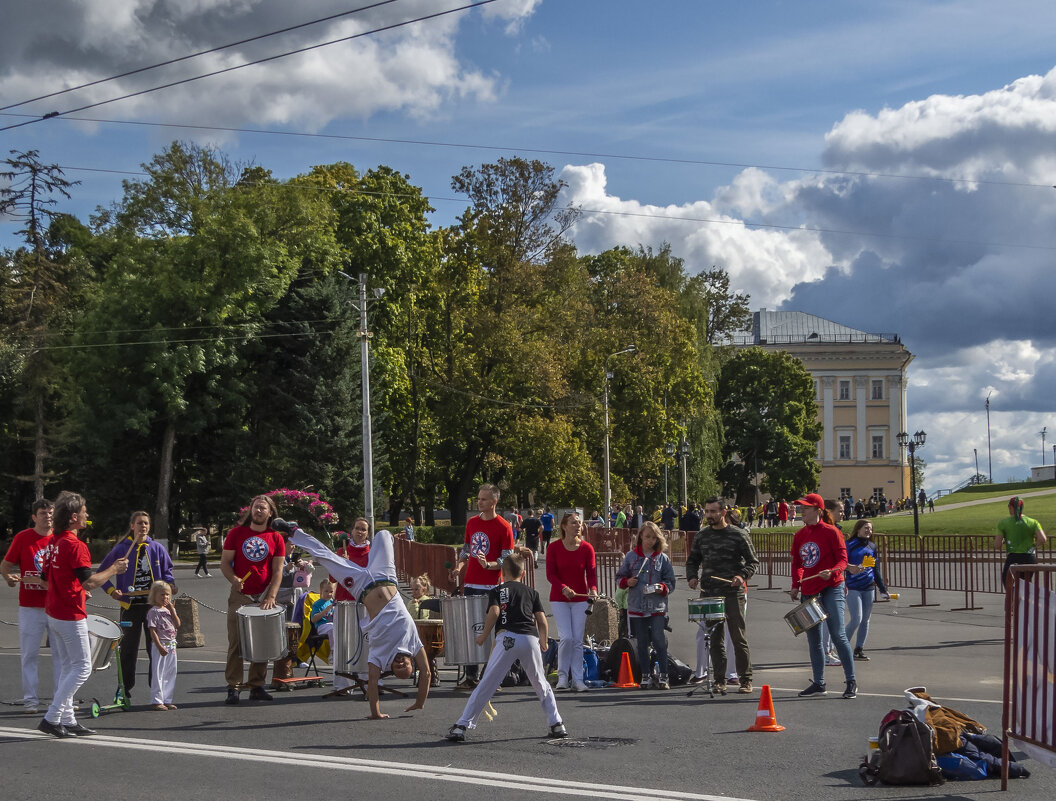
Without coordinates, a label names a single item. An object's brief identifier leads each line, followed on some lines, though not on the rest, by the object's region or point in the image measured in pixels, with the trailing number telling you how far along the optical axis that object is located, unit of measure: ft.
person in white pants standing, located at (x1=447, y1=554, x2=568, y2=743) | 31.55
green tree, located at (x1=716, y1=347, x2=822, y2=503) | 294.87
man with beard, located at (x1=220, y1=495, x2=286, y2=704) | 38.68
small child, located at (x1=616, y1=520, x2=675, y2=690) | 42.98
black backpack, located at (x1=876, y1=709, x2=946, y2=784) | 25.88
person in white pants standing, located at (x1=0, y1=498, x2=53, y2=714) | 35.32
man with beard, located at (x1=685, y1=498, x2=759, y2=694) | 40.70
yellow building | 361.30
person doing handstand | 34.83
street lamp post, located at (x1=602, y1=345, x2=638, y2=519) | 172.45
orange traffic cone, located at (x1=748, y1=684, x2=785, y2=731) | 32.63
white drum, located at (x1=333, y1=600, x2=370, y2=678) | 40.16
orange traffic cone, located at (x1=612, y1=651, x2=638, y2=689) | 43.96
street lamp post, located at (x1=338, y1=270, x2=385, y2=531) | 127.03
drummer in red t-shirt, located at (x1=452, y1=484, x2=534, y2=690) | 41.73
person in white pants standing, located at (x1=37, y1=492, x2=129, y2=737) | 32.37
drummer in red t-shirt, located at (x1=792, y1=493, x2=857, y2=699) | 39.96
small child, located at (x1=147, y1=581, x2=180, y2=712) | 37.68
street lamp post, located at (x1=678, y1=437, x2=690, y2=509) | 186.50
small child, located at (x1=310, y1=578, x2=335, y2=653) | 45.19
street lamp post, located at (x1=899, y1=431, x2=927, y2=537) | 179.32
